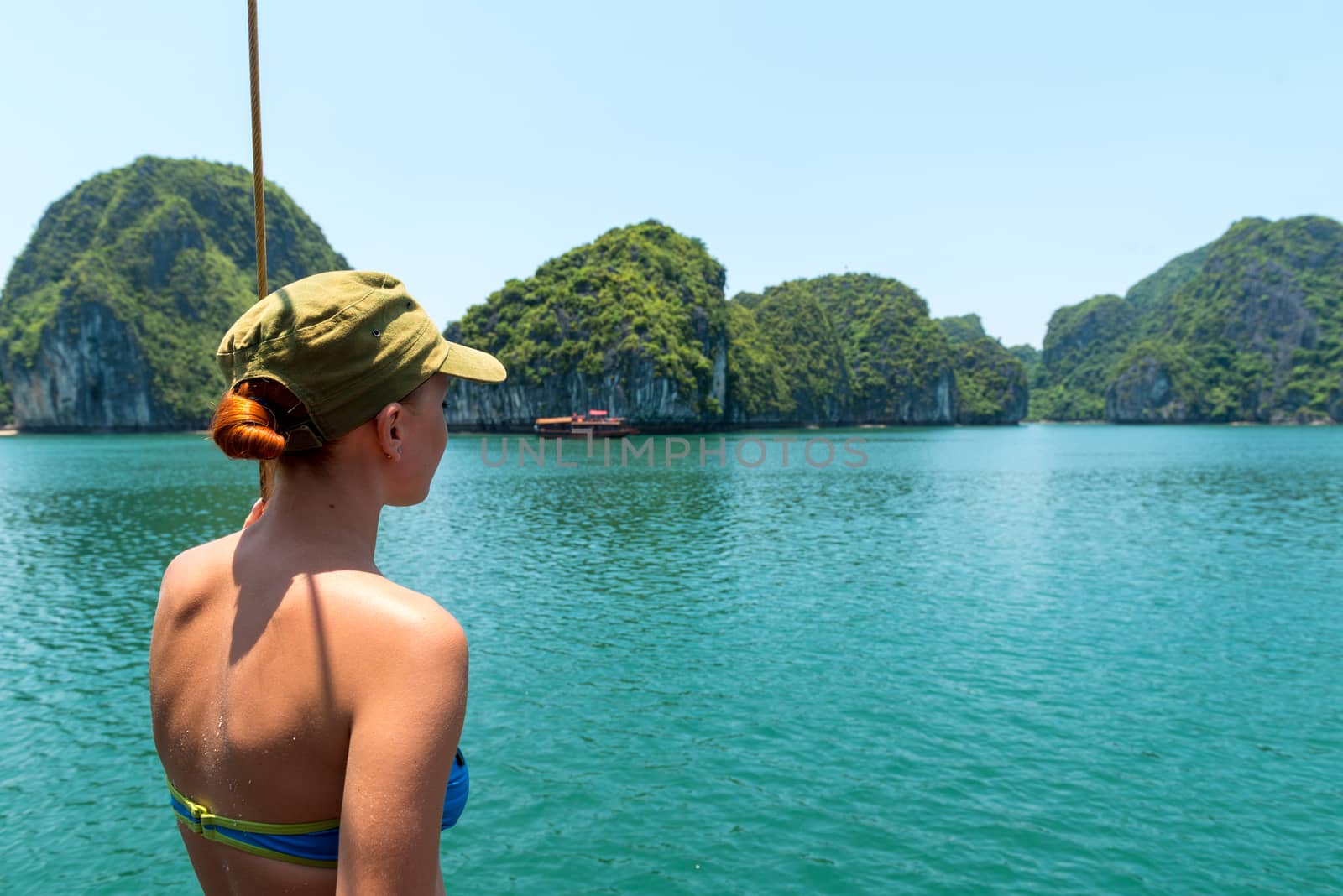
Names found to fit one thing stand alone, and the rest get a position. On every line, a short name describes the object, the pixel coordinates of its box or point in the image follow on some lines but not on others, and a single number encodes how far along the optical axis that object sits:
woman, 1.16
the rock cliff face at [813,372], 153.75
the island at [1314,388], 190.12
